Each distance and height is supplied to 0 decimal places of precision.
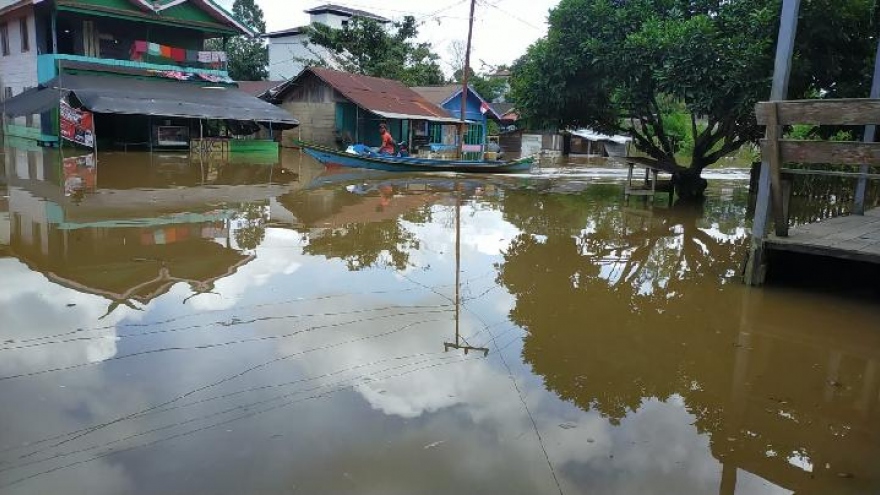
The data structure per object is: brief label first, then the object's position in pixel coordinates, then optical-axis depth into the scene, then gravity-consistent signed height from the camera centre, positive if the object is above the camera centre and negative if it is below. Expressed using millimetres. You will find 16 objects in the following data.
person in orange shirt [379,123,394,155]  22312 -341
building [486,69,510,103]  47244 +3615
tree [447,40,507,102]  44406 +3623
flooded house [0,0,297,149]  21914 +1960
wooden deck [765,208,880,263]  6715 -935
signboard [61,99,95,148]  22109 -143
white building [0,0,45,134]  23812 +2679
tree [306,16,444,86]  34625 +4612
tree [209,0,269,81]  44906 +4920
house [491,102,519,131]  39125 +1390
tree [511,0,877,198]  11297 +1606
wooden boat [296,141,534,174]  21203 -863
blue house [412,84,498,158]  34531 +1261
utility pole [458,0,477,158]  24203 +2670
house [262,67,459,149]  29891 +1292
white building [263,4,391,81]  48688 +6408
